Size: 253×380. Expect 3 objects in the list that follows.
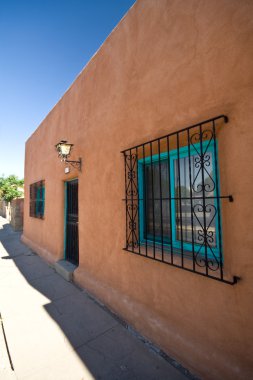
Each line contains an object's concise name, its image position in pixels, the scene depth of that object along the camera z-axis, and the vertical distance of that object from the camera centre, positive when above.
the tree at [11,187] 16.92 +1.54
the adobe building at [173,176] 1.70 +0.31
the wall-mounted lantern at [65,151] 4.18 +1.09
